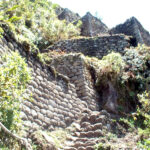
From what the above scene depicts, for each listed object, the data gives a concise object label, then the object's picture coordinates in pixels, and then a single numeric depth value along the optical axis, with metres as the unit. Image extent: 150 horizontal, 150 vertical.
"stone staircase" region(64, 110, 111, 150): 4.93
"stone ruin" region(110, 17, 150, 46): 11.00
